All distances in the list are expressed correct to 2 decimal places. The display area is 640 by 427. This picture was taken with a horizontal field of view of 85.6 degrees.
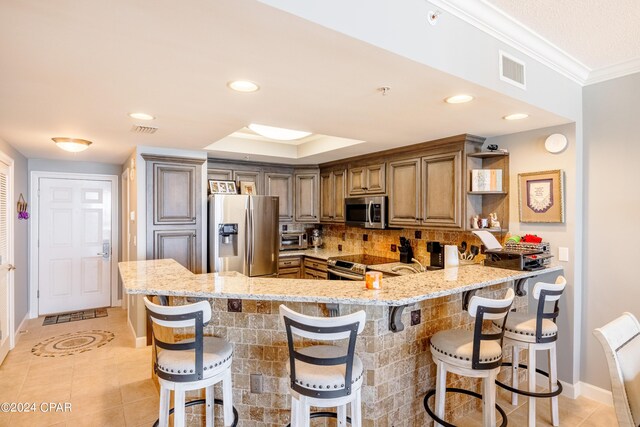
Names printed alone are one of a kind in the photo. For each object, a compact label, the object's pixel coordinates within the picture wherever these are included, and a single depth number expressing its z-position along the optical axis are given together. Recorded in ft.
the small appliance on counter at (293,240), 17.48
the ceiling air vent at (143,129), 9.75
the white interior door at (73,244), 16.26
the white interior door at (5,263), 11.41
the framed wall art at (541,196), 9.43
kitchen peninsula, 6.52
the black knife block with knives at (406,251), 13.74
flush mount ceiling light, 10.89
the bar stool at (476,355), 6.35
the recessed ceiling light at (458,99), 7.00
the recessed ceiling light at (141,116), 8.46
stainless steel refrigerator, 13.56
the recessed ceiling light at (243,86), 6.35
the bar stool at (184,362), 5.76
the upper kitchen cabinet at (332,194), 15.88
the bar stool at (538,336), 7.55
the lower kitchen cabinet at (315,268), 15.10
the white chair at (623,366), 4.52
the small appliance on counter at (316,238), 18.60
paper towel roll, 10.21
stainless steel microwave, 13.61
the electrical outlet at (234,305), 7.16
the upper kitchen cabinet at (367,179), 13.82
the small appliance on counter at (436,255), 12.60
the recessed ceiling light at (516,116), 8.45
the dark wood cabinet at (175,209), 12.63
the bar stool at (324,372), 5.27
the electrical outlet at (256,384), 7.16
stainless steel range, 13.25
